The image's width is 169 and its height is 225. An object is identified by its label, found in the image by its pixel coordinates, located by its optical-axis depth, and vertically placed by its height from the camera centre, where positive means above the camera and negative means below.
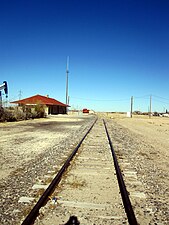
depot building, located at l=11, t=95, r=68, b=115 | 63.39 +2.83
